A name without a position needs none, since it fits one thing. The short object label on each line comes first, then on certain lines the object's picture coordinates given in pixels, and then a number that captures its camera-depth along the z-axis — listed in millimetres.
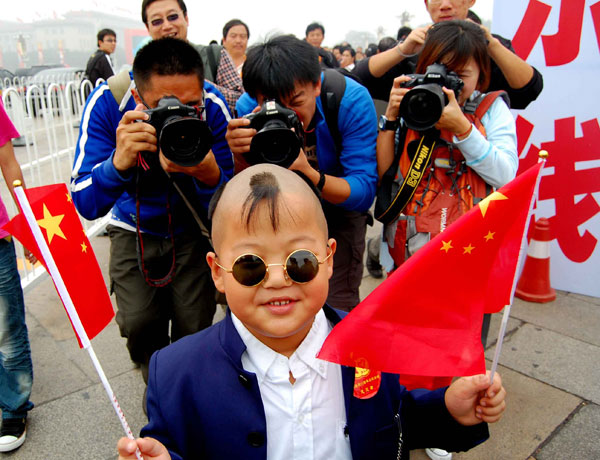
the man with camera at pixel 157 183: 1850
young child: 1224
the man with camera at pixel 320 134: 1884
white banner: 3469
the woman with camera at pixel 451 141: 2043
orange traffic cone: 3639
